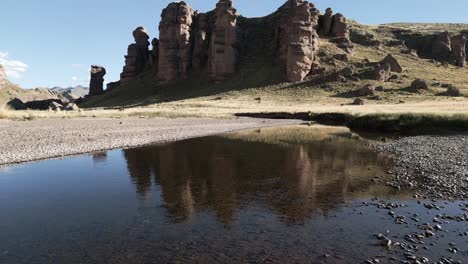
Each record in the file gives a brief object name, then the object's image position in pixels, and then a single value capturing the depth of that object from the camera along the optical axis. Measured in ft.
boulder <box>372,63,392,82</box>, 368.89
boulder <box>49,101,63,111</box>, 311.47
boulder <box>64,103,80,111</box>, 253.98
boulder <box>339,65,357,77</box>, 381.19
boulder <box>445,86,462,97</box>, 302.45
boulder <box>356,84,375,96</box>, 329.89
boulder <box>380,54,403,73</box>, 389.60
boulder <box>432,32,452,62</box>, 465.06
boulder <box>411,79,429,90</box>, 332.35
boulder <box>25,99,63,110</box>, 441.60
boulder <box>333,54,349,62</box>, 418.92
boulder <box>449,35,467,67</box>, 455.63
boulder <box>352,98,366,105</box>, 291.48
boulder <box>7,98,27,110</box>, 498.69
